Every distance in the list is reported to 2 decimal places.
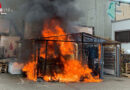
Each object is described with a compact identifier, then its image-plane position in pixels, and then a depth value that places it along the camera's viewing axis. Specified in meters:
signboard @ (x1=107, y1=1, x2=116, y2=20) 19.16
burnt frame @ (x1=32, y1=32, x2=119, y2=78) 9.88
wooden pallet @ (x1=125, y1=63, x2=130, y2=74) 12.40
